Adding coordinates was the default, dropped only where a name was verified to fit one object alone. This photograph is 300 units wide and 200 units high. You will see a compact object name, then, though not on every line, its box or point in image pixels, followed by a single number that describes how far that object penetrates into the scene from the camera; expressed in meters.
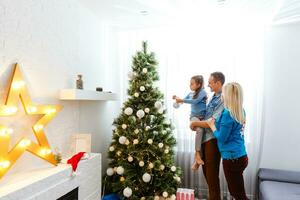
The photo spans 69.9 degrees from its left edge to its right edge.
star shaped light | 1.61
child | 2.66
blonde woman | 2.14
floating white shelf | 2.31
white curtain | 3.13
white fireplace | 1.58
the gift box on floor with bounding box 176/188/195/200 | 2.84
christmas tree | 2.80
